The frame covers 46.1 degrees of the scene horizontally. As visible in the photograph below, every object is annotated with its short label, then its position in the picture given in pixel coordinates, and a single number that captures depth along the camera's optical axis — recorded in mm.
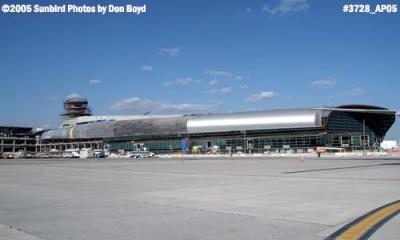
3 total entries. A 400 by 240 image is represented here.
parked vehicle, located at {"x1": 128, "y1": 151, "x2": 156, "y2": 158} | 121388
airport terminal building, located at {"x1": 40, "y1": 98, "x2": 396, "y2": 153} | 136750
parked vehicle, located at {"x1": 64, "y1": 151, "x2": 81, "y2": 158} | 141000
